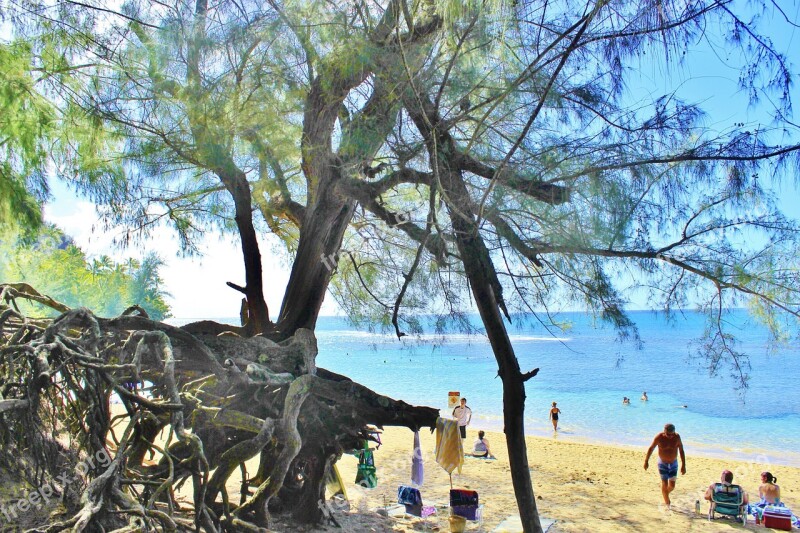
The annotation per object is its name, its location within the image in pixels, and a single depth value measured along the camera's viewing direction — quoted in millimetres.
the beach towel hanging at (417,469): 7176
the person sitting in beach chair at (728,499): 7238
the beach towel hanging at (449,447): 6090
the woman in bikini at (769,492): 7414
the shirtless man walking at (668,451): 7449
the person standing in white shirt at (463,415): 9766
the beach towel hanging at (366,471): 7258
